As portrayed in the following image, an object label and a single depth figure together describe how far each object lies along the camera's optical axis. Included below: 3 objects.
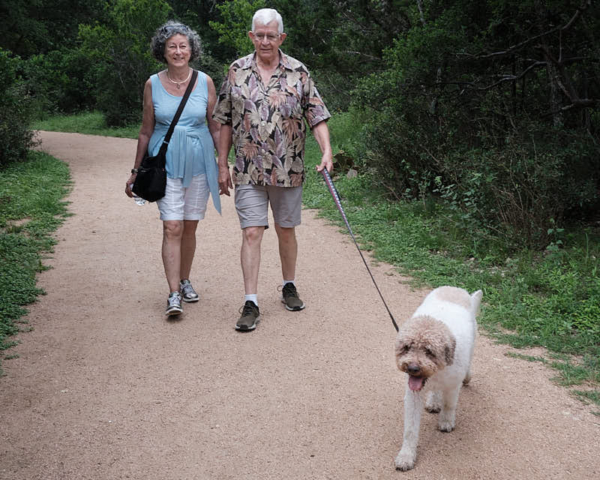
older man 4.57
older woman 4.86
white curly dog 2.79
